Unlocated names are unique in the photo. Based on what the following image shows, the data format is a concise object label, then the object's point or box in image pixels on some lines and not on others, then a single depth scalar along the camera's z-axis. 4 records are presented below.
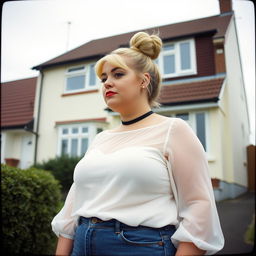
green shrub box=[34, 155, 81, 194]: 7.93
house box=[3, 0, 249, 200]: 7.59
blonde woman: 1.04
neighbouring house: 10.55
